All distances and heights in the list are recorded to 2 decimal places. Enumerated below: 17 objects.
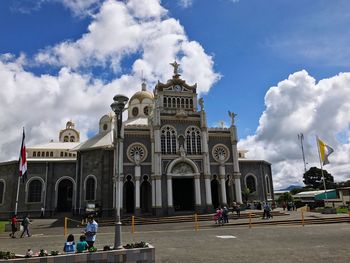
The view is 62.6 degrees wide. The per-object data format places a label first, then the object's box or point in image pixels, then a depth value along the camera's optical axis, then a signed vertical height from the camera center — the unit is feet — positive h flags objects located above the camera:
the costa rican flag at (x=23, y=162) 88.97 +13.68
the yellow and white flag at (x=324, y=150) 122.38 +19.01
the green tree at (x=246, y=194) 136.87 +2.27
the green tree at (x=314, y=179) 307.58 +18.45
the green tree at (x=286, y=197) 165.92 +0.20
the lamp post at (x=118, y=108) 40.60 +13.30
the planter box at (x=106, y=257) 28.53 -5.29
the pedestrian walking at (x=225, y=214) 86.94 -4.24
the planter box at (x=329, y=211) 105.19 -5.38
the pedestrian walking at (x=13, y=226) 71.82 -4.75
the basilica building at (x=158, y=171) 122.52 +14.26
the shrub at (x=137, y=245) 32.73 -4.71
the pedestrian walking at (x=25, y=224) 71.56 -4.21
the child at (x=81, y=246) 32.86 -4.63
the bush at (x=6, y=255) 28.10 -4.62
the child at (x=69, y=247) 32.67 -4.65
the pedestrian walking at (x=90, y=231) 42.29 -3.85
